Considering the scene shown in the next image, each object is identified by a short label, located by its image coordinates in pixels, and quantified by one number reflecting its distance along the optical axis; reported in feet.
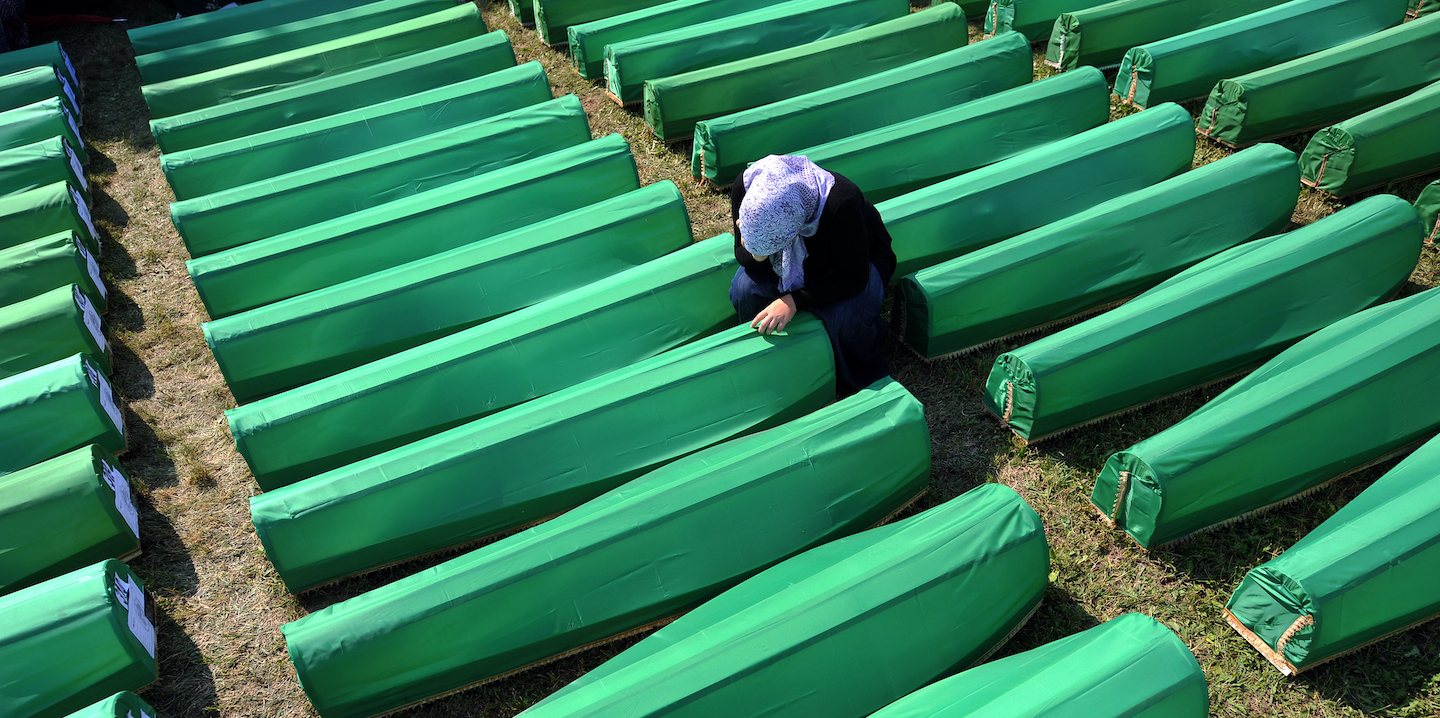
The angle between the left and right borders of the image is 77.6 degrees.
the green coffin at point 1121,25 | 21.86
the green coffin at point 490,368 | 13.98
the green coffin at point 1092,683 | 10.13
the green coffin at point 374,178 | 17.97
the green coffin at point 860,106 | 19.07
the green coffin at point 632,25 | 22.99
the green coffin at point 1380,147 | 17.92
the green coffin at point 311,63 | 21.33
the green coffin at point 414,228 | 16.69
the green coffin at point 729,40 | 21.74
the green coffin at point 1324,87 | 19.42
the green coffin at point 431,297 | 15.44
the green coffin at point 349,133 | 19.13
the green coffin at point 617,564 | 11.45
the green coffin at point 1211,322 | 14.23
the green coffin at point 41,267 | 17.22
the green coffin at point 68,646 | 11.56
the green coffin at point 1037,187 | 16.62
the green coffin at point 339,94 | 20.30
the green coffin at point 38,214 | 18.49
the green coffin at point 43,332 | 15.92
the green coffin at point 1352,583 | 11.37
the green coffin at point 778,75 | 20.53
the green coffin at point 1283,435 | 12.78
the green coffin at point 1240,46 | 20.48
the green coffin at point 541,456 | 12.75
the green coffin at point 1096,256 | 15.48
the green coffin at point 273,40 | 22.56
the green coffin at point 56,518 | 13.11
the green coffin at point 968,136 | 18.15
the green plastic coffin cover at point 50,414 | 14.48
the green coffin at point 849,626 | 10.49
